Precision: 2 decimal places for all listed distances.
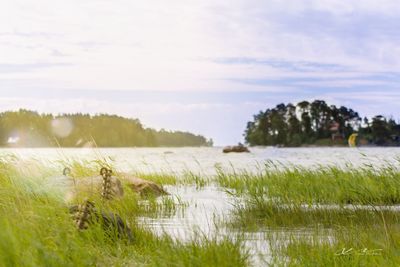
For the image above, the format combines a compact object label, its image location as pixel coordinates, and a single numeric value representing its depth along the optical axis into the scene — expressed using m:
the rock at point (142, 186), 16.50
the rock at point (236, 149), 93.59
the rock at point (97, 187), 11.66
